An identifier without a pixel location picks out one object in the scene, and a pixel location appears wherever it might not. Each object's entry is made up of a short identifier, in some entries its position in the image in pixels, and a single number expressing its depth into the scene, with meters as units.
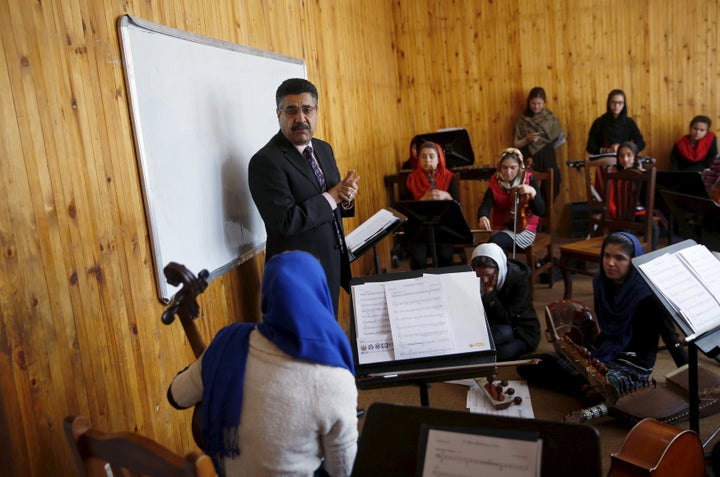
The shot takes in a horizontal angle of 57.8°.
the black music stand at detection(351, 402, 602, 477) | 1.18
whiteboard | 2.29
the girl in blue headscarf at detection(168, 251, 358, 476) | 1.48
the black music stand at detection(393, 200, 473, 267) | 3.73
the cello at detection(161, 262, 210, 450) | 1.78
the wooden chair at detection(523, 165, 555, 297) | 4.78
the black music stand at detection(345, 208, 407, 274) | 3.19
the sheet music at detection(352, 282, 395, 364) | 2.07
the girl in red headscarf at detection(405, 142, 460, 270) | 4.89
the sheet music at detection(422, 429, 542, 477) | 1.18
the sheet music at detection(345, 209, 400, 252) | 3.21
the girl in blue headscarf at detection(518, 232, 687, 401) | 3.05
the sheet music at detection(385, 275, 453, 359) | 2.05
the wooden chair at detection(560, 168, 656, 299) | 4.45
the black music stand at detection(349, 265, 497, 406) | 2.00
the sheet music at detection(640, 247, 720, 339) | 2.20
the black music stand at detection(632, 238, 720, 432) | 2.17
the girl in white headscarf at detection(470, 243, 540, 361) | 3.62
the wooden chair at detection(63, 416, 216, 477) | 1.13
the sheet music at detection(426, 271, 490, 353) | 2.06
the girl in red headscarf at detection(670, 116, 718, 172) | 6.29
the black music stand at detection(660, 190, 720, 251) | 2.94
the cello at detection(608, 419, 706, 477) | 1.88
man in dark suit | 2.87
